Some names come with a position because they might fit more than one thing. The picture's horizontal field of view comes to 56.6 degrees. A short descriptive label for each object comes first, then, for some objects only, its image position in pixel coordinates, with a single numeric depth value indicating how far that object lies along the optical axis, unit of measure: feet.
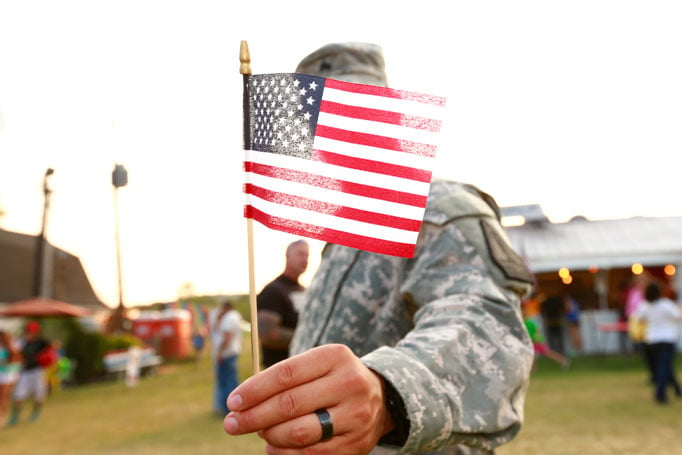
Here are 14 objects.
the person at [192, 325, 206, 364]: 70.24
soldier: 3.16
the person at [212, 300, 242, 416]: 30.53
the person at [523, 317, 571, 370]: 36.35
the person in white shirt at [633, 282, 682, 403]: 27.43
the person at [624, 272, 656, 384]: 29.17
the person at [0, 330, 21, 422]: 37.93
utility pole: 75.66
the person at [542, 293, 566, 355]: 47.78
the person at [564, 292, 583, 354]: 48.03
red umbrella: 57.62
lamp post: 75.46
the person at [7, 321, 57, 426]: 35.60
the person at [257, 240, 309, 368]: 14.99
